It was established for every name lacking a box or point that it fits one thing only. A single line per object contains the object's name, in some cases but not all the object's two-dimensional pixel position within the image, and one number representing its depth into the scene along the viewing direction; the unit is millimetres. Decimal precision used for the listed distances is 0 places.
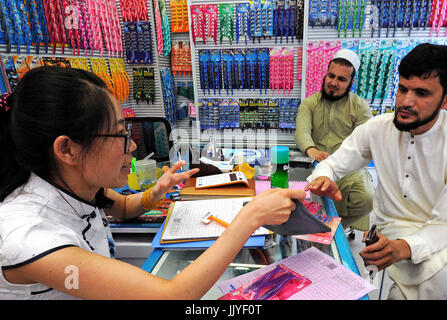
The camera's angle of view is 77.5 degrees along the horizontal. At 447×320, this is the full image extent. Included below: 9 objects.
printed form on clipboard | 1106
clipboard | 1096
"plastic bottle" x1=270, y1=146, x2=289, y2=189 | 1433
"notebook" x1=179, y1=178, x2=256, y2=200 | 1431
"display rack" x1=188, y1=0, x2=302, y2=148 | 3977
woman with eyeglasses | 684
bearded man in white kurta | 1312
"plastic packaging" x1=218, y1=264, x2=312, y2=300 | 842
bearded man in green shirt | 2611
